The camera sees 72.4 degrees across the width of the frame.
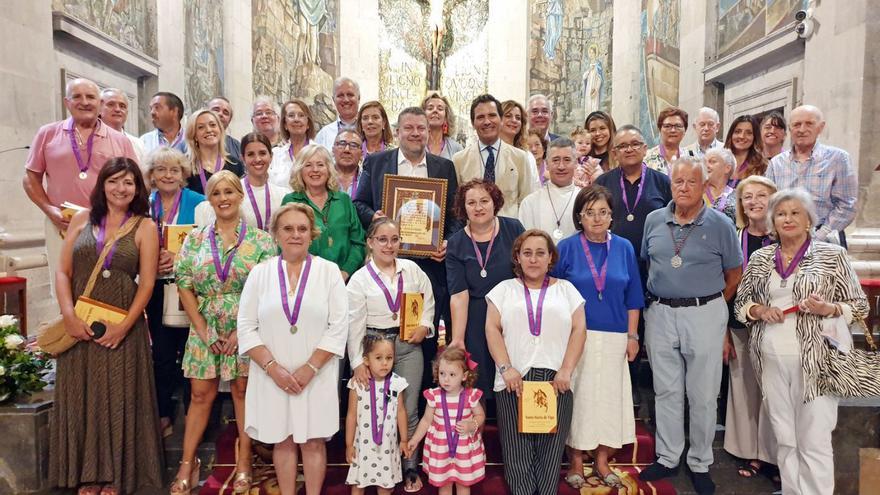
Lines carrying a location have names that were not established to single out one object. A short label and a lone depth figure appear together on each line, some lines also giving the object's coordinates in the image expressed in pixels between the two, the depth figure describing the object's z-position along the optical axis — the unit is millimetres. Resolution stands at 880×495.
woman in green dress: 4895
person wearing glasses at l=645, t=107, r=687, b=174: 6344
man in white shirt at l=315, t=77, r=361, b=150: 6992
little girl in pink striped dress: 4262
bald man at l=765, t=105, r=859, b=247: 5660
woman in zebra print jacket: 4234
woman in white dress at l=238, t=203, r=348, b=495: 4156
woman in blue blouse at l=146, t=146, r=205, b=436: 4930
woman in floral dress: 4402
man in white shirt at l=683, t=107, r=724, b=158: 6852
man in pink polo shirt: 5277
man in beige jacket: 5789
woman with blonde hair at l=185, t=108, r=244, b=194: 5453
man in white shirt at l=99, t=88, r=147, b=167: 6203
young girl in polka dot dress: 4285
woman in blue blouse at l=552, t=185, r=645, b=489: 4551
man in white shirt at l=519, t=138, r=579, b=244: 5168
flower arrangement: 4867
